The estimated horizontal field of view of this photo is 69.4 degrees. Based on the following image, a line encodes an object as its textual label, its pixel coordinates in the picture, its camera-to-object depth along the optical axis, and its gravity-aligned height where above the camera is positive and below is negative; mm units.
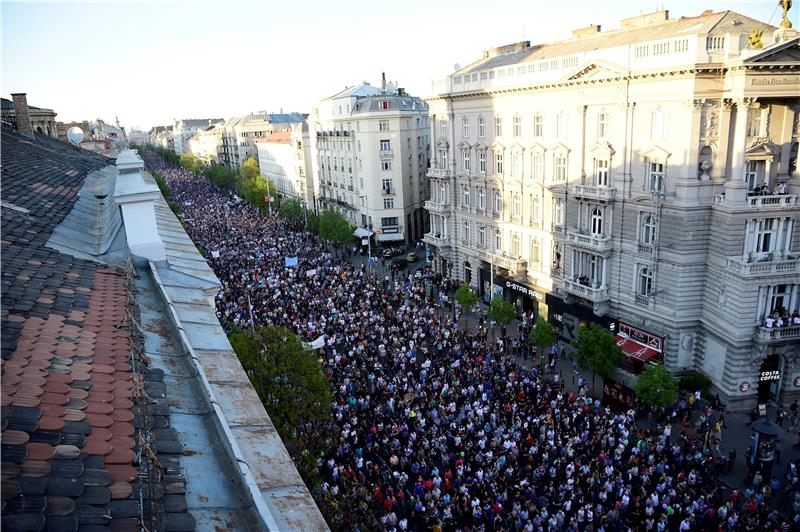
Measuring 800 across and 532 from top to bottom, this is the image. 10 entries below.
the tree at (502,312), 40500 -13248
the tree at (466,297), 44031 -13196
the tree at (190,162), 168462 -8821
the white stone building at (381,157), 70625 -4142
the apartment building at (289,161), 97188 -6162
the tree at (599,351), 32250 -13014
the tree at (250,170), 120062 -8245
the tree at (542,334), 36438 -13372
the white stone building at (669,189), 30406 -4597
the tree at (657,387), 28703 -13464
